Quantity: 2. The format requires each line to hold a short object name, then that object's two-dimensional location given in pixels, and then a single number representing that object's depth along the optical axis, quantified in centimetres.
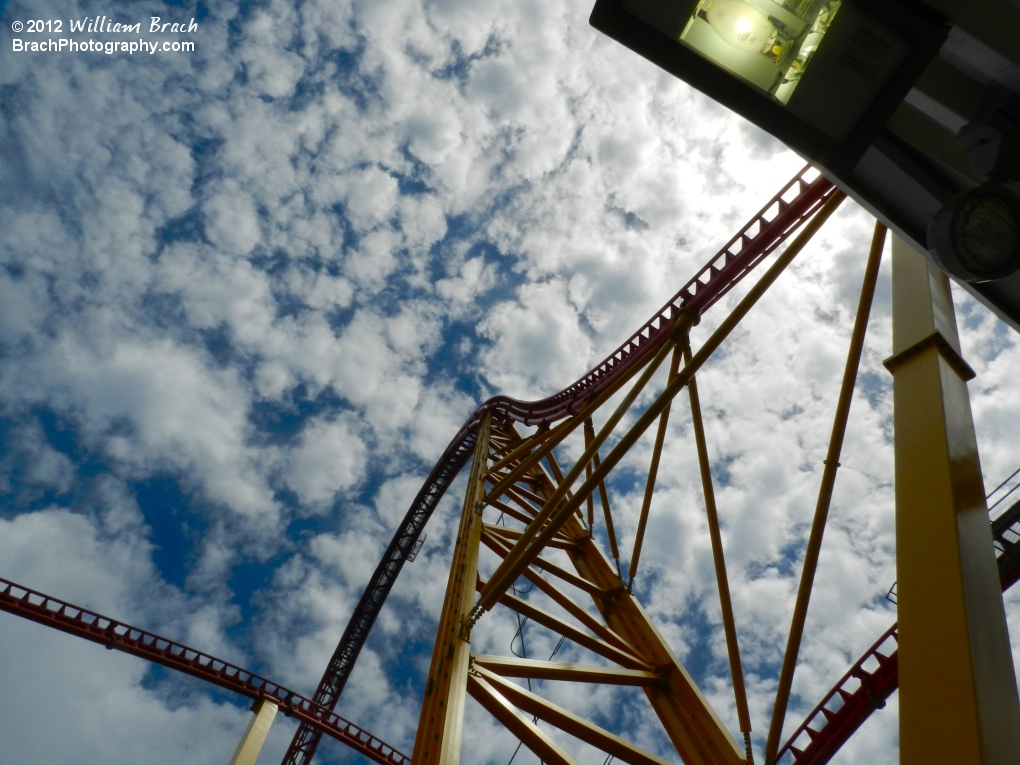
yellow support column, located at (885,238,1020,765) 156
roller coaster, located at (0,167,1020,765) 431
